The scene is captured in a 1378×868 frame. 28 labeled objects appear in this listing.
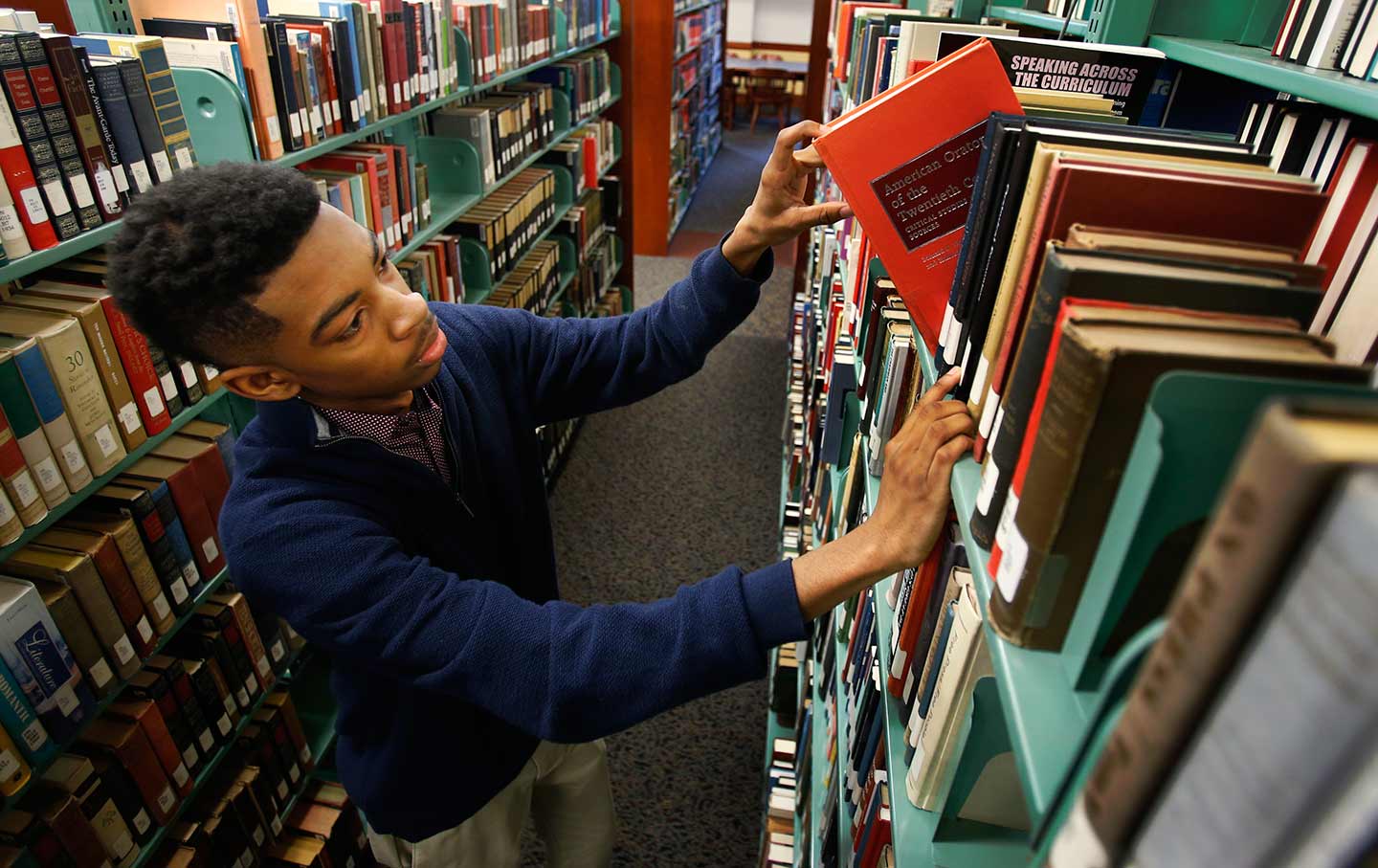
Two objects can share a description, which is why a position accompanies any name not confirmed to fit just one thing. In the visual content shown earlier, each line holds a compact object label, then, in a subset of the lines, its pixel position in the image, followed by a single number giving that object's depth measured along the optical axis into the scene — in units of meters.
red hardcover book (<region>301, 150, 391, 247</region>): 2.04
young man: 0.85
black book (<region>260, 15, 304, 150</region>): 1.57
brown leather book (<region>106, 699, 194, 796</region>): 1.42
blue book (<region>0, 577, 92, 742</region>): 1.13
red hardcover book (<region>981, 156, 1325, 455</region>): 0.55
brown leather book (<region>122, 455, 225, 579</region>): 1.47
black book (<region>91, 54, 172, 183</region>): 1.24
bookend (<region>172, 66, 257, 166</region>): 1.45
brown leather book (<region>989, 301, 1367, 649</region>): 0.43
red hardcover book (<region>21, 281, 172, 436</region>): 1.30
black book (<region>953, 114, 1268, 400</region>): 0.64
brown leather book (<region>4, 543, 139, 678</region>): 1.25
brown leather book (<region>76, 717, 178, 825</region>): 1.37
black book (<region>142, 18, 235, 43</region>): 1.51
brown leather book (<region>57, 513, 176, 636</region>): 1.35
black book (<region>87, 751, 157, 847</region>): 1.35
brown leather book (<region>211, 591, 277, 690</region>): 1.65
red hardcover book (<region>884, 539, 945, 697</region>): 0.90
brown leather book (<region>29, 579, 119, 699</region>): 1.23
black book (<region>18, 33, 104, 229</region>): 1.10
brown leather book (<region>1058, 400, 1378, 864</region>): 0.27
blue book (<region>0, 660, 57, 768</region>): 1.12
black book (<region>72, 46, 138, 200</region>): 1.19
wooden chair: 9.98
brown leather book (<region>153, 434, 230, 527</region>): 1.53
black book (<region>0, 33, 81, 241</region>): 1.07
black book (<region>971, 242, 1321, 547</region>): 0.49
